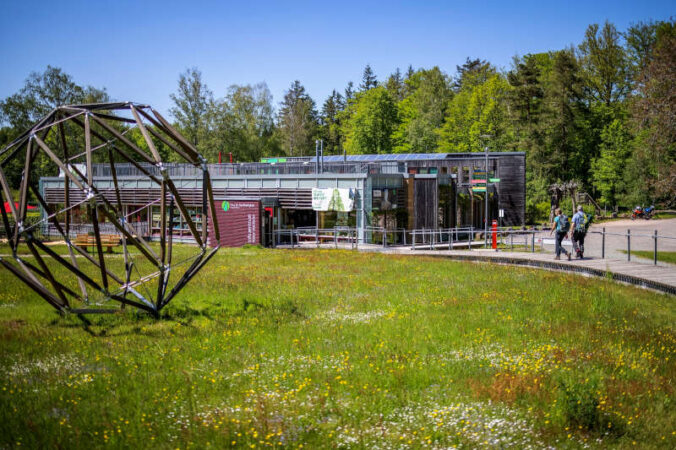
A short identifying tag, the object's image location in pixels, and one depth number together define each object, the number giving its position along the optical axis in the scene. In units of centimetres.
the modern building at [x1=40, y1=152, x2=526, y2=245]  3628
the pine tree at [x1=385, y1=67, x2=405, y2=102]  10831
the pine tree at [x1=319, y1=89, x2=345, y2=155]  10638
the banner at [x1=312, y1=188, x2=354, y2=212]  3588
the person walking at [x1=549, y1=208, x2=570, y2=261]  2478
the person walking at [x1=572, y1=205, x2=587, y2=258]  2456
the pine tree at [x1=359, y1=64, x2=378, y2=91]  11981
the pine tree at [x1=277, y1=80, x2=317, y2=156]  9088
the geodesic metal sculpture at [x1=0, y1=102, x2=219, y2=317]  1271
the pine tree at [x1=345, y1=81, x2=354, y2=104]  12300
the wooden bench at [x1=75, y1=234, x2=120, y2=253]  2988
